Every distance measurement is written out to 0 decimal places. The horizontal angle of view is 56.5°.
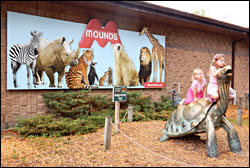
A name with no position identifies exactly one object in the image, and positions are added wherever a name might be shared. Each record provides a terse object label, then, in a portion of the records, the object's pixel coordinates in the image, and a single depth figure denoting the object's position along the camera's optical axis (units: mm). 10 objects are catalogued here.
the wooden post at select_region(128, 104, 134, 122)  8039
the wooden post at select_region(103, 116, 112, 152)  4934
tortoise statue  4602
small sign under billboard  6156
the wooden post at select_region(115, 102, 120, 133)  6355
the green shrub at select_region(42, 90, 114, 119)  7301
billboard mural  7168
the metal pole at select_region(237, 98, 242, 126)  8172
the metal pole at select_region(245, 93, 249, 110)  12814
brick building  7180
